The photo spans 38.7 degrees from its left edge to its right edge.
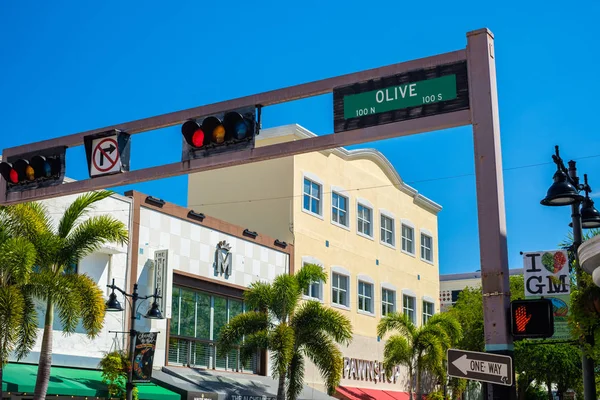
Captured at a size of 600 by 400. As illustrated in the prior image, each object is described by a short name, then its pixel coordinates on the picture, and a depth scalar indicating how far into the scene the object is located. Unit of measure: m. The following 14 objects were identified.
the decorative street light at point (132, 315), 21.93
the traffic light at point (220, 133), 12.54
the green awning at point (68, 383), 21.16
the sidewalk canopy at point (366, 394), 34.44
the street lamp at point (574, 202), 14.11
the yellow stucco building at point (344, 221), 34.62
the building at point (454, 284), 78.83
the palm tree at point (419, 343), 34.41
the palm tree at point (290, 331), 26.45
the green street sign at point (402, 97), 11.11
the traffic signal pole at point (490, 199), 9.59
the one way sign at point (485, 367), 9.20
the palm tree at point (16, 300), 19.30
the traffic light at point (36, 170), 14.29
